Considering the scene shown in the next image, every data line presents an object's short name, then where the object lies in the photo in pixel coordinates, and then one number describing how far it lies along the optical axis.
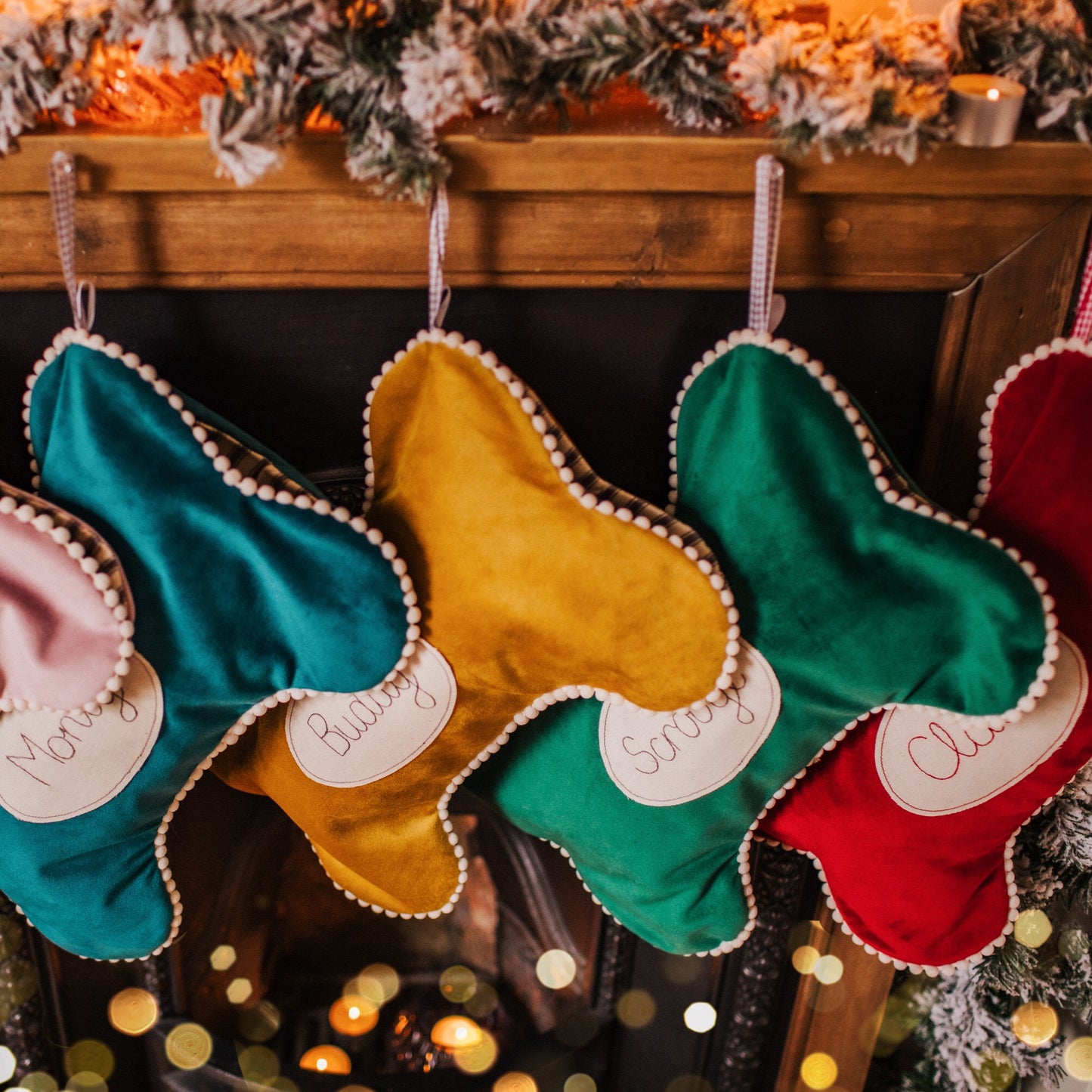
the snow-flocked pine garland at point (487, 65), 0.59
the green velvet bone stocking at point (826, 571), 0.67
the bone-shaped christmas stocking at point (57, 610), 0.66
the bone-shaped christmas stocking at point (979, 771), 0.71
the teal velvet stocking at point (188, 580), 0.66
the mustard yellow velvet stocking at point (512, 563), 0.68
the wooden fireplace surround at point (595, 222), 0.66
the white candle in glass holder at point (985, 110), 0.62
